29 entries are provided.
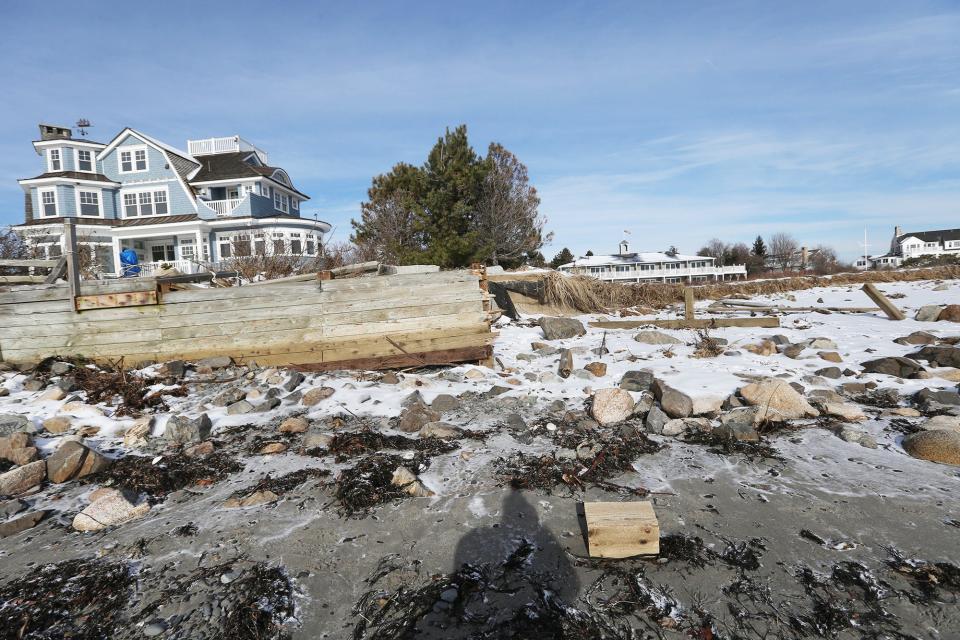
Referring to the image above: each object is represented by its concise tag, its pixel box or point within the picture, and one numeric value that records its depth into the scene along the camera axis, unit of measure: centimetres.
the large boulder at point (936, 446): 363
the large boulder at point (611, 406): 471
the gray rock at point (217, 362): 617
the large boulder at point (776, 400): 456
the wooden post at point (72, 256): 595
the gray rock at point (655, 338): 780
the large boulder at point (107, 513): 307
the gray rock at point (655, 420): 449
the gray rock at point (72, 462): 371
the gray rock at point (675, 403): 468
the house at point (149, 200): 2609
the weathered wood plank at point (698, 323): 913
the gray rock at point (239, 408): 507
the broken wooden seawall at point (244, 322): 621
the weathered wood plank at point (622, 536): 266
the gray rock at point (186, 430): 447
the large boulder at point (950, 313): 851
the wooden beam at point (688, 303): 983
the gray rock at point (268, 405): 517
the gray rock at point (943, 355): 556
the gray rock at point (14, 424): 430
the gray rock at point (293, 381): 566
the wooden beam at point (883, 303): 937
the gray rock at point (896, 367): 545
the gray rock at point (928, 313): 886
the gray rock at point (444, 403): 524
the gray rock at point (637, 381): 547
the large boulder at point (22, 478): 347
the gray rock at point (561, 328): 872
